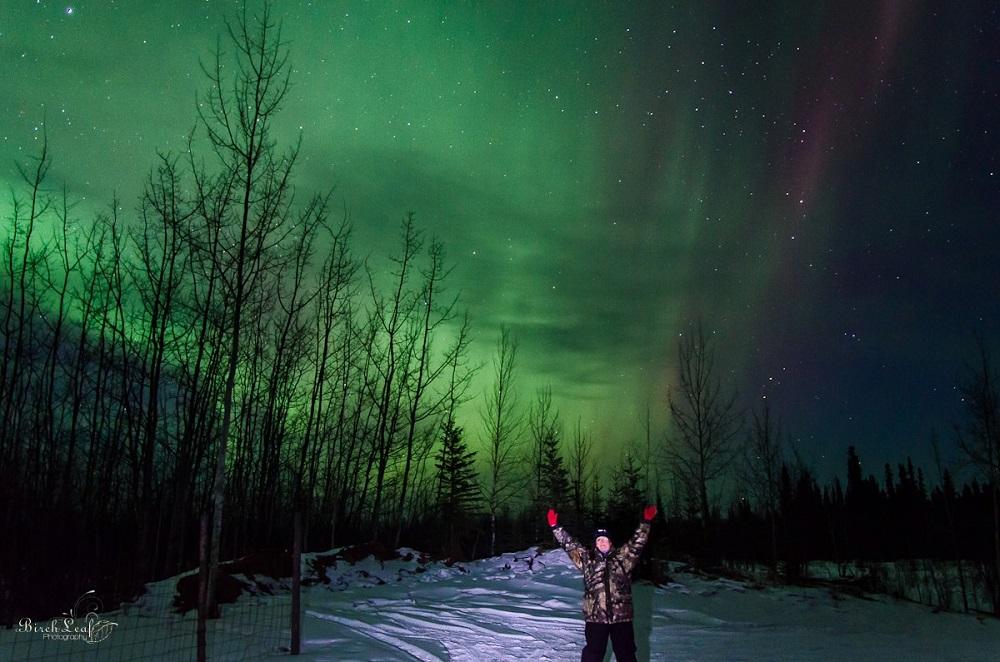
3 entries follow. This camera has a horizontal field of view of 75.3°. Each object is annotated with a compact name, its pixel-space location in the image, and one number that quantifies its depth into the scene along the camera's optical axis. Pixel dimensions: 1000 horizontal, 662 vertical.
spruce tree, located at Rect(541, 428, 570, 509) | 41.69
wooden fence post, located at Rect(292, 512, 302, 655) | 8.57
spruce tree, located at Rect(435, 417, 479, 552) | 49.06
